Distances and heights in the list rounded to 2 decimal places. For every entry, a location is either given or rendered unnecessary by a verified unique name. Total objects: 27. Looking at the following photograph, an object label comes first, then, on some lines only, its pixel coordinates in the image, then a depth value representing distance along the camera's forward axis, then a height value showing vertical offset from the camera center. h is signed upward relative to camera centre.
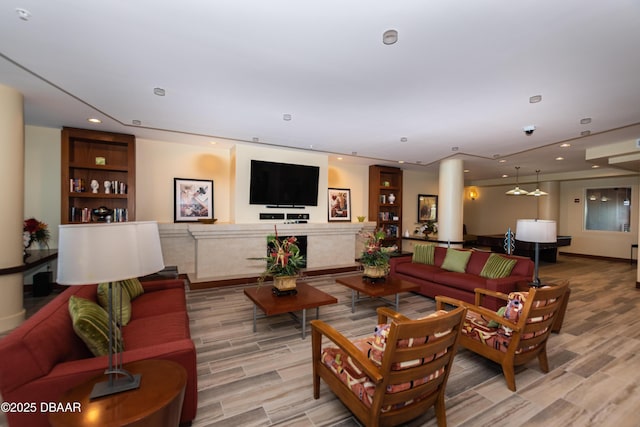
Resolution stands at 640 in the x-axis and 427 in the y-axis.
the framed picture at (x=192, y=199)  5.98 +0.25
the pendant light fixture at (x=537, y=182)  8.34 +1.10
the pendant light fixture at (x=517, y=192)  8.07 +0.62
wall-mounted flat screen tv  6.16 +0.62
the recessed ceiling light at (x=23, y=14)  2.00 +1.39
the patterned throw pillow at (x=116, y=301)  2.50 -0.83
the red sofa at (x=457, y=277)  3.90 -1.01
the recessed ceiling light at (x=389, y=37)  2.20 +1.39
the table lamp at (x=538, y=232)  3.42 -0.22
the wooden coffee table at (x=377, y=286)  3.90 -1.06
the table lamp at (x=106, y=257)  1.31 -0.23
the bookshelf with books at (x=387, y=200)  8.35 +0.36
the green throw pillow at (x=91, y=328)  1.76 -0.75
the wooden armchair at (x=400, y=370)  1.61 -0.95
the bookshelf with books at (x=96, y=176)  4.85 +0.62
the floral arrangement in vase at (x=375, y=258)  4.25 -0.70
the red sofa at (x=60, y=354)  1.45 -0.89
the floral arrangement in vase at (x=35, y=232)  4.52 -0.37
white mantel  5.68 -0.75
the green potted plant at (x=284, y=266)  3.58 -0.69
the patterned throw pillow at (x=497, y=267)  4.15 -0.80
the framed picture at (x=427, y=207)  9.72 +0.19
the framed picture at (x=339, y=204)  7.94 +0.22
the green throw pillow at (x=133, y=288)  3.10 -0.88
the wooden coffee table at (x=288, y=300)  3.21 -1.07
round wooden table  1.26 -0.92
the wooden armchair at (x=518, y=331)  2.34 -1.04
